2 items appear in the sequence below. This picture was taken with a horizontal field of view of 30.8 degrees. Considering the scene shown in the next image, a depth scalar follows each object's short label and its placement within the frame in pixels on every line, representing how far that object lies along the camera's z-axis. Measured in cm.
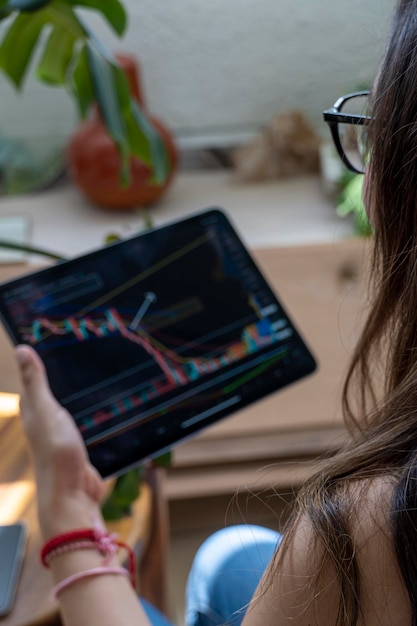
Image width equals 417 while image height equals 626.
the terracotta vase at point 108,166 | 134
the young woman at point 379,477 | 41
